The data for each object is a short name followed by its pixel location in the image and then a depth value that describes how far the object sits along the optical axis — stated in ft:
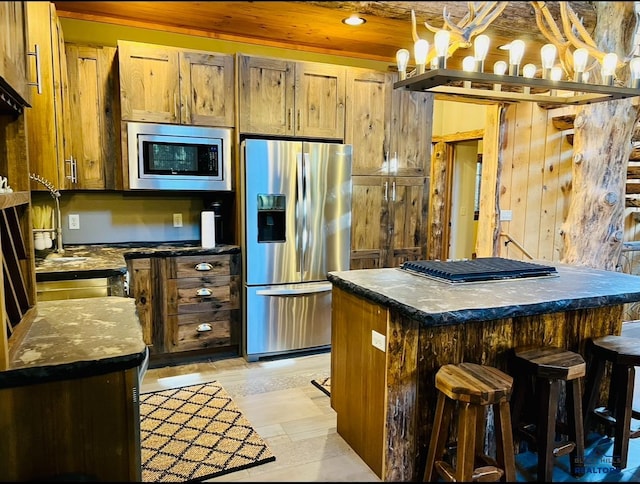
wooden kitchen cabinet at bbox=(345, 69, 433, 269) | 13.12
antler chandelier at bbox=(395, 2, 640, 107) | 6.90
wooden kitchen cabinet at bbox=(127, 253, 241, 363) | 11.21
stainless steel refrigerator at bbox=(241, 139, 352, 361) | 11.68
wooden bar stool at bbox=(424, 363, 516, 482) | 5.78
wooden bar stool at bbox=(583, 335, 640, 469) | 7.38
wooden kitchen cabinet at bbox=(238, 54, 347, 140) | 11.89
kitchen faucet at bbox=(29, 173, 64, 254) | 9.33
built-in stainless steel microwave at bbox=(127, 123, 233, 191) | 11.23
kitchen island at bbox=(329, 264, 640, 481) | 6.39
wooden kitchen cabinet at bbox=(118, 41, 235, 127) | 10.98
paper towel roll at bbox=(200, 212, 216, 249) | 11.97
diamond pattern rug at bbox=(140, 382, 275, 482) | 7.27
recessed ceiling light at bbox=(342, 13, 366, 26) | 8.66
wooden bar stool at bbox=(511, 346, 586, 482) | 6.52
